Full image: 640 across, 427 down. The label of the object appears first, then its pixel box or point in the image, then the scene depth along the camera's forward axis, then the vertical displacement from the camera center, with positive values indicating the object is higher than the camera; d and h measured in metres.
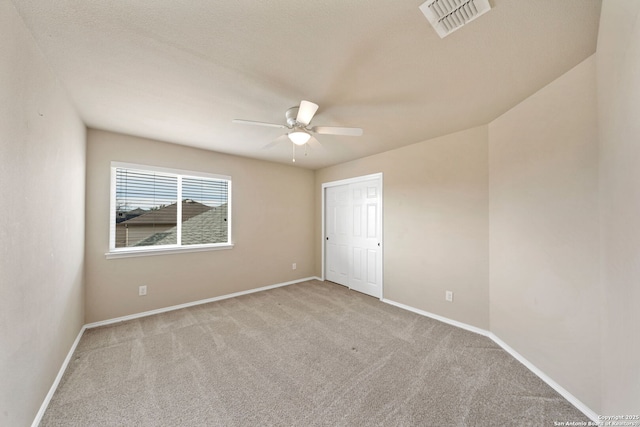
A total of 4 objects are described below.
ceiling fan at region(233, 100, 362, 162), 1.98 +0.80
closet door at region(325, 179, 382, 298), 3.80 -0.37
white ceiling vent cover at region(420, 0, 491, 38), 1.12 +1.05
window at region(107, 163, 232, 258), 2.95 +0.07
